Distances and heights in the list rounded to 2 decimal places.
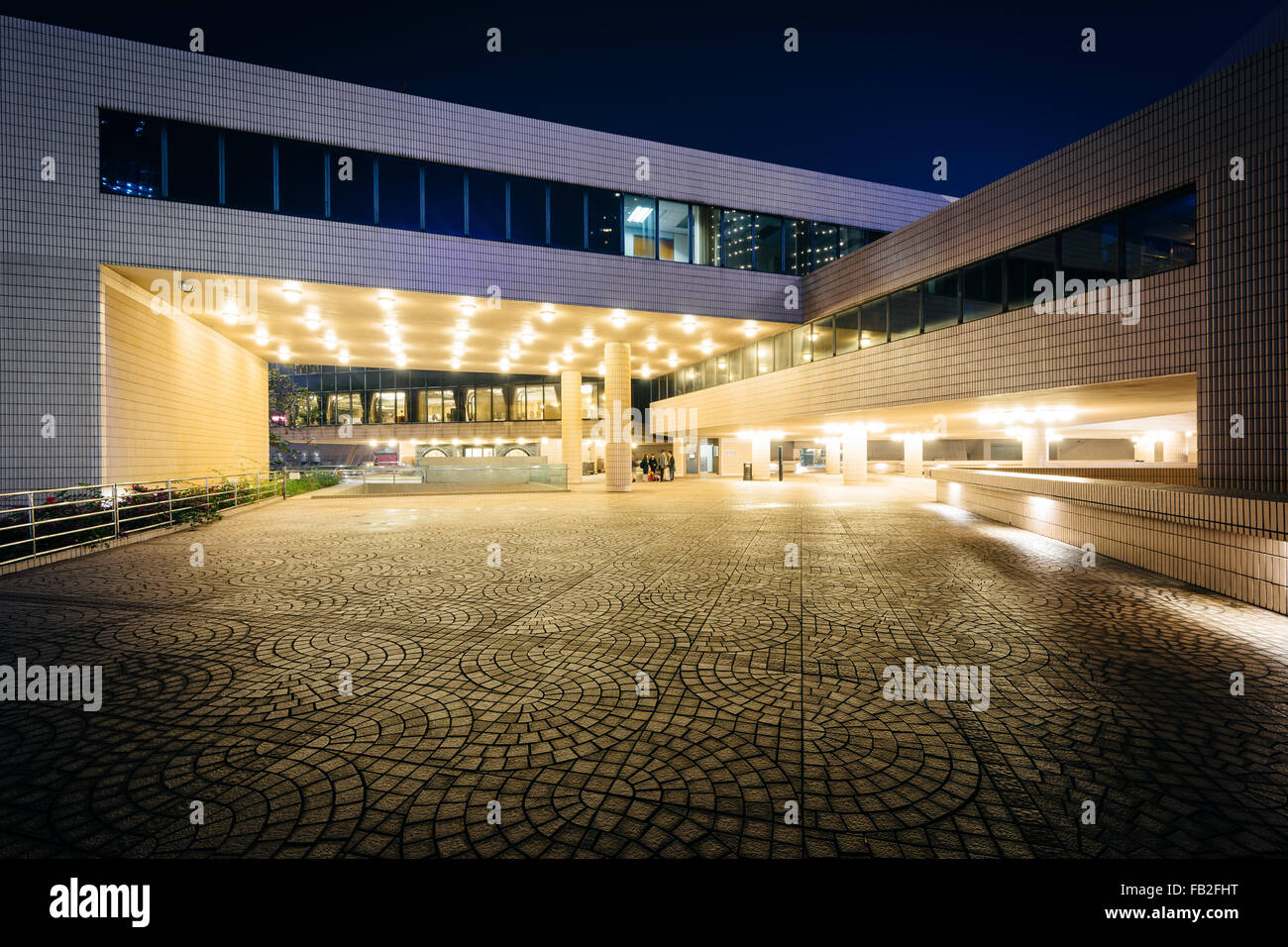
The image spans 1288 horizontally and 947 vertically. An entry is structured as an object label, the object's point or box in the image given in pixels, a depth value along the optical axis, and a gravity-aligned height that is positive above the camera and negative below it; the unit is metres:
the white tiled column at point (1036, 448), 30.25 +0.67
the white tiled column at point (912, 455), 40.75 +0.46
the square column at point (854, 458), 28.33 +0.19
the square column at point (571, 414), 31.67 +2.75
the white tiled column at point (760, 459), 33.97 +0.21
